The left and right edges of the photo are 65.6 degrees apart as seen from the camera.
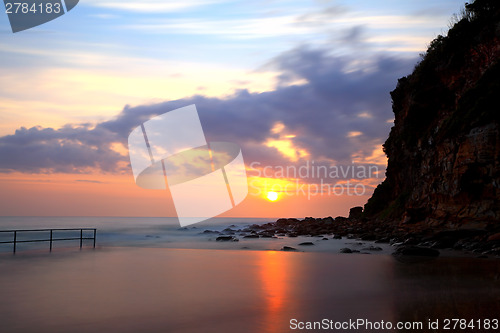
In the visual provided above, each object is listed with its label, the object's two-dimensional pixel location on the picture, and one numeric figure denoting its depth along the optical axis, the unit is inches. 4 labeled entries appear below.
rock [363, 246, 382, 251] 821.9
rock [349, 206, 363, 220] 2251.7
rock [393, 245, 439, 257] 676.1
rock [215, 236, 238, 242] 1227.2
